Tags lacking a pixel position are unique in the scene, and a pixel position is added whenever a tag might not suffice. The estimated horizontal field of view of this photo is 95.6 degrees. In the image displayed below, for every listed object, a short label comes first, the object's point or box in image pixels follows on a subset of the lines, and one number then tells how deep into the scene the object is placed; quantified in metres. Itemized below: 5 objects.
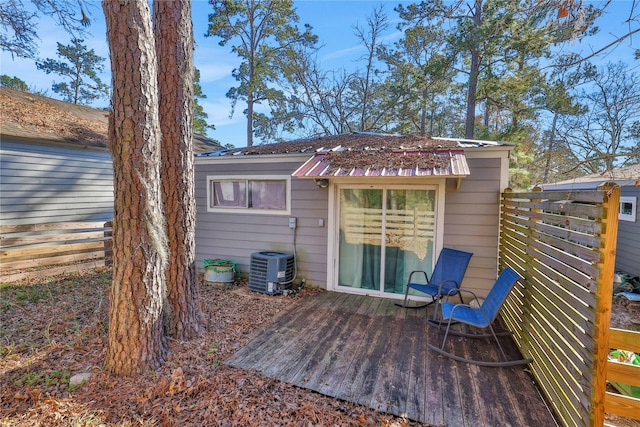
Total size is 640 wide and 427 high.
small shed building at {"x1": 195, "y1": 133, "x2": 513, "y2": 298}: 4.46
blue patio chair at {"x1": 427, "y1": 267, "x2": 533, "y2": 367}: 3.10
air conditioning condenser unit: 5.20
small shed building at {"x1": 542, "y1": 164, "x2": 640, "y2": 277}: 6.83
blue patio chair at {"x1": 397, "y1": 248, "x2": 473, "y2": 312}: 4.25
